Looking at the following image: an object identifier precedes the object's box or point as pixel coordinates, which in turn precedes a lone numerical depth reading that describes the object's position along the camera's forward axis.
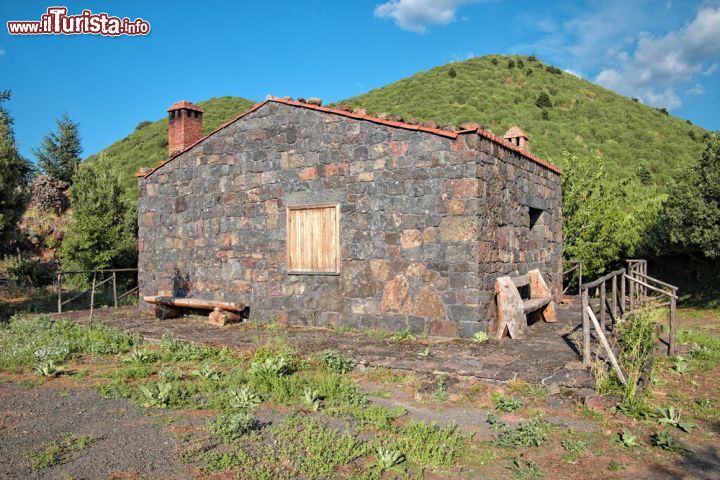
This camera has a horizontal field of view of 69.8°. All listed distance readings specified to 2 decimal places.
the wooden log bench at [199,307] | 9.66
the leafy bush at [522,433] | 4.13
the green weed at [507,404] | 4.87
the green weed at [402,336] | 7.75
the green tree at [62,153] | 23.97
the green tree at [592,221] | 15.08
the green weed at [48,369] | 6.35
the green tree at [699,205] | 12.64
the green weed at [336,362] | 6.26
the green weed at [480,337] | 7.32
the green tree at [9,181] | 10.68
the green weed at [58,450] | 3.74
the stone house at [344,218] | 7.78
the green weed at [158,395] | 5.14
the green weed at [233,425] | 4.26
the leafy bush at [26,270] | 17.16
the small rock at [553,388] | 5.10
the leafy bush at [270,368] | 5.82
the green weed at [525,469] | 3.61
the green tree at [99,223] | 17.20
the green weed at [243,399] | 5.05
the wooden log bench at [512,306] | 7.62
